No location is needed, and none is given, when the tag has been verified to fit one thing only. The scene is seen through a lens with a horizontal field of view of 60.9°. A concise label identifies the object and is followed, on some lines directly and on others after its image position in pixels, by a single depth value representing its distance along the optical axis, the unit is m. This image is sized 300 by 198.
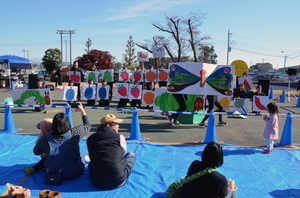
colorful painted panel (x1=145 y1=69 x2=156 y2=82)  14.99
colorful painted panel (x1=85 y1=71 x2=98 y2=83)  14.49
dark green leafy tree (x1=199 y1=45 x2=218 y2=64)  30.26
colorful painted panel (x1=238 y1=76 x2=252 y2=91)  14.41
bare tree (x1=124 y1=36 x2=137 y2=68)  46.66
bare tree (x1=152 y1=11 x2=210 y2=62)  29.39
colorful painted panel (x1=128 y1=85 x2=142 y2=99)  12.53
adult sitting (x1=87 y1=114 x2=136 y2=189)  3.63
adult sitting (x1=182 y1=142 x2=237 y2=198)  2.79
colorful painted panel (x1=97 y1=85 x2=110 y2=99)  13.18
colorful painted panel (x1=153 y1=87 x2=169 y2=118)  9.92
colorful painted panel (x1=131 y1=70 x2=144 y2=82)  15.09
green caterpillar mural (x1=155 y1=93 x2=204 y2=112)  8.95
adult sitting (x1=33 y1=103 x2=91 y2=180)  3.95
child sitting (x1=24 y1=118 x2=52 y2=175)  4.31
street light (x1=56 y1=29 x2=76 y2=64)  56.12
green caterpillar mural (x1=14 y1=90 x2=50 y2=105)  10.77
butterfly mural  8.01
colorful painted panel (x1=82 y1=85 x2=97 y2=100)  13.18
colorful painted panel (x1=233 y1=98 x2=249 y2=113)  11.02
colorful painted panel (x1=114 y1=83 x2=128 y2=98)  12.83
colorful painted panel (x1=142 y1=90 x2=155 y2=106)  11.59
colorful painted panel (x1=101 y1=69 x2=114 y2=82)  14.40
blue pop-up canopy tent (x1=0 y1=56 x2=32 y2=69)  21.38
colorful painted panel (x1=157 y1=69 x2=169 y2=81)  14.84
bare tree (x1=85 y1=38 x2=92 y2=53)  50.25
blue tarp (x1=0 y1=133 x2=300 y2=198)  3.96
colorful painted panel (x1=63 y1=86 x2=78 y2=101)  12.83
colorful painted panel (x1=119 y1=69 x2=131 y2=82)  14.55
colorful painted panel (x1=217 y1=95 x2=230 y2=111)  11.92
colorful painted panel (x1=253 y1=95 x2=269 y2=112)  10.55
